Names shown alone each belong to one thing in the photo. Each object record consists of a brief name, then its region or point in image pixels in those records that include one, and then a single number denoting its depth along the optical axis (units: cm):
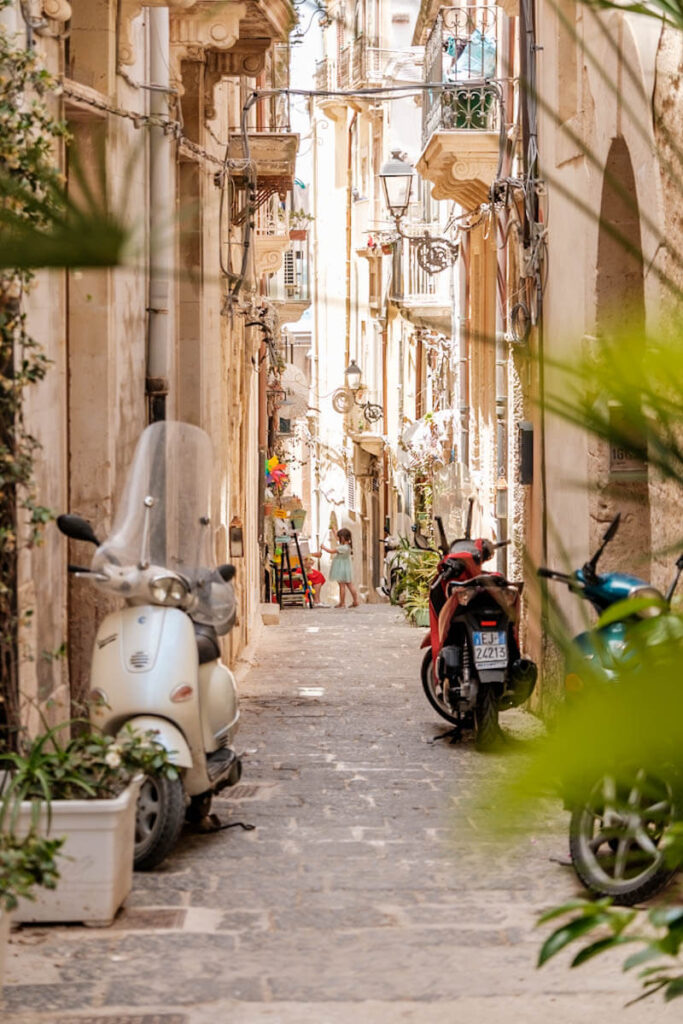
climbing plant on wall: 577
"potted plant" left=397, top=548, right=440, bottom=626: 2054
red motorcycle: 978
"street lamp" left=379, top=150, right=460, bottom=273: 1891
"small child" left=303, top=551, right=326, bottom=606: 3012
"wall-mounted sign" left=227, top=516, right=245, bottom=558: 1455
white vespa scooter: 665
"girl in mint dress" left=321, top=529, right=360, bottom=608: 2742
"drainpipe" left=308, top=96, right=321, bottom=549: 4775
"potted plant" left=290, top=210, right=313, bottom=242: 2316
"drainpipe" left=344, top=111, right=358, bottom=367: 4372
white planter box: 561
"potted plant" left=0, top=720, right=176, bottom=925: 559
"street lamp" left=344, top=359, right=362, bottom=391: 3850
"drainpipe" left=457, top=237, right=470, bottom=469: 1827
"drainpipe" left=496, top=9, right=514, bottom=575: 1355
